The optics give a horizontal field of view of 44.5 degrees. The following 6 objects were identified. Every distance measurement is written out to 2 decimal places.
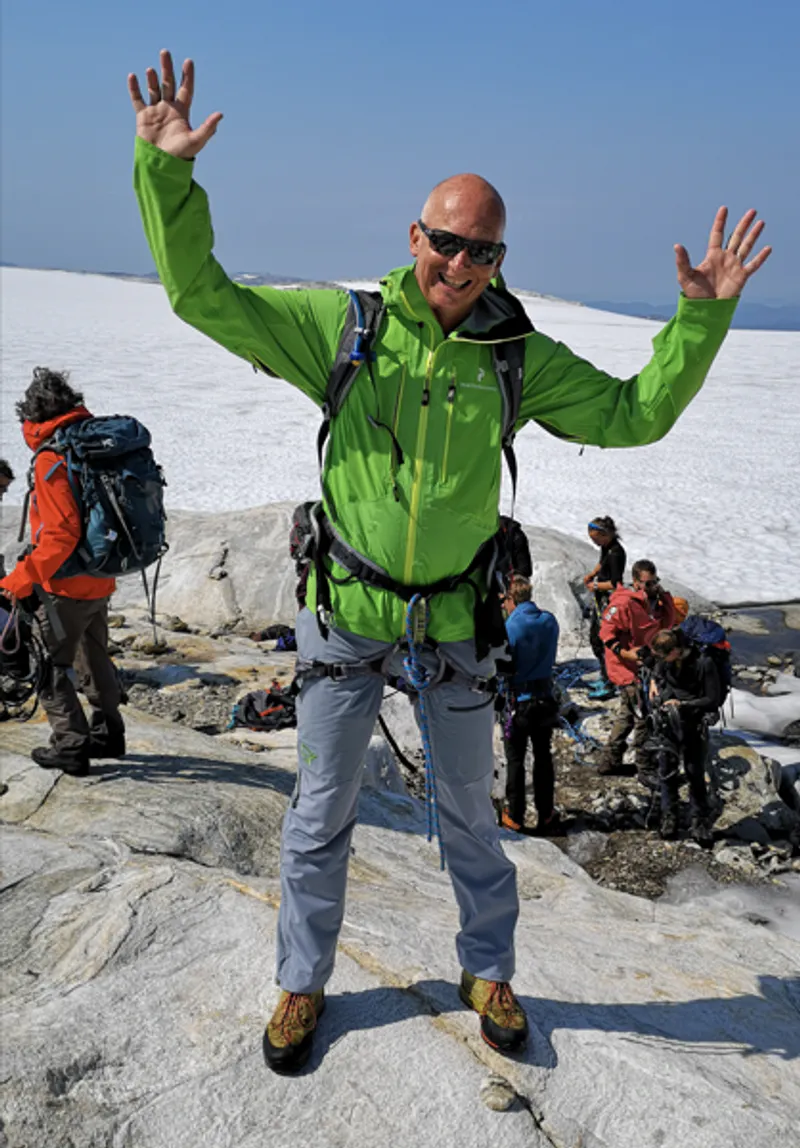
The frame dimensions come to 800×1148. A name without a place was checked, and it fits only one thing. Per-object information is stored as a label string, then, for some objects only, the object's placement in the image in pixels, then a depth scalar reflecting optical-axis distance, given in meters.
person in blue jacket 8.43
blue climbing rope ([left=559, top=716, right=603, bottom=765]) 10.72
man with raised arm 3.11
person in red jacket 9.77
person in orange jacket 5.50
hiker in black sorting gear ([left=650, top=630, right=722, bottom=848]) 8.23
